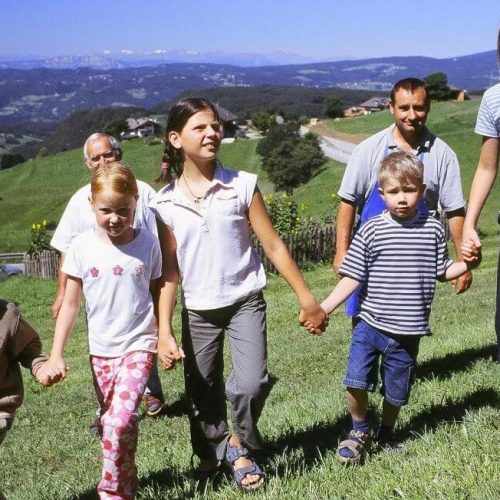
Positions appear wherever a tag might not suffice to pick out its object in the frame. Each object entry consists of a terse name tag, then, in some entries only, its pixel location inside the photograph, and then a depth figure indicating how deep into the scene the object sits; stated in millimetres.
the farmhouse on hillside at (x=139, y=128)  125225
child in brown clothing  3039
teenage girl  3668
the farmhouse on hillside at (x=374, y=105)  147825
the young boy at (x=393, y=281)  3781
